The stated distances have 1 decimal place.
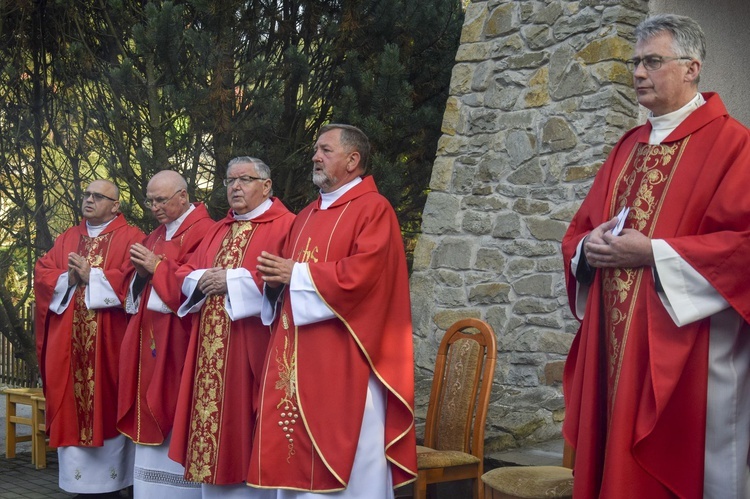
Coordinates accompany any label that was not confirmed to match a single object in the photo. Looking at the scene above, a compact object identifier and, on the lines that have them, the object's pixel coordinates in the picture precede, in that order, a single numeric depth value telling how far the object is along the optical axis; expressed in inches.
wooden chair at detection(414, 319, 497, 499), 173.9
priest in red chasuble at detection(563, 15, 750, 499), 115.8
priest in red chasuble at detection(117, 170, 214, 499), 214.8
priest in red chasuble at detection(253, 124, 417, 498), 162.6
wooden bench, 295.3
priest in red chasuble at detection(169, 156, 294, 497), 192.1
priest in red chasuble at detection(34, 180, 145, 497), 242.4
